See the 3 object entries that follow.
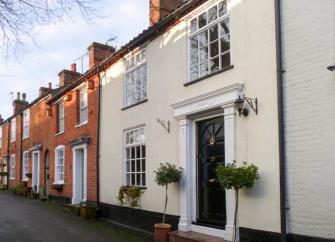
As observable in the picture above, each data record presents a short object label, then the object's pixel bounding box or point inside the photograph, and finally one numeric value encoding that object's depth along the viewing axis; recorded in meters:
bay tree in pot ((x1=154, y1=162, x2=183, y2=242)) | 9.95
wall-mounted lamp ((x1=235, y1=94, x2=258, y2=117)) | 8.27
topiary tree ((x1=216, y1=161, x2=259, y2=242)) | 7.75
